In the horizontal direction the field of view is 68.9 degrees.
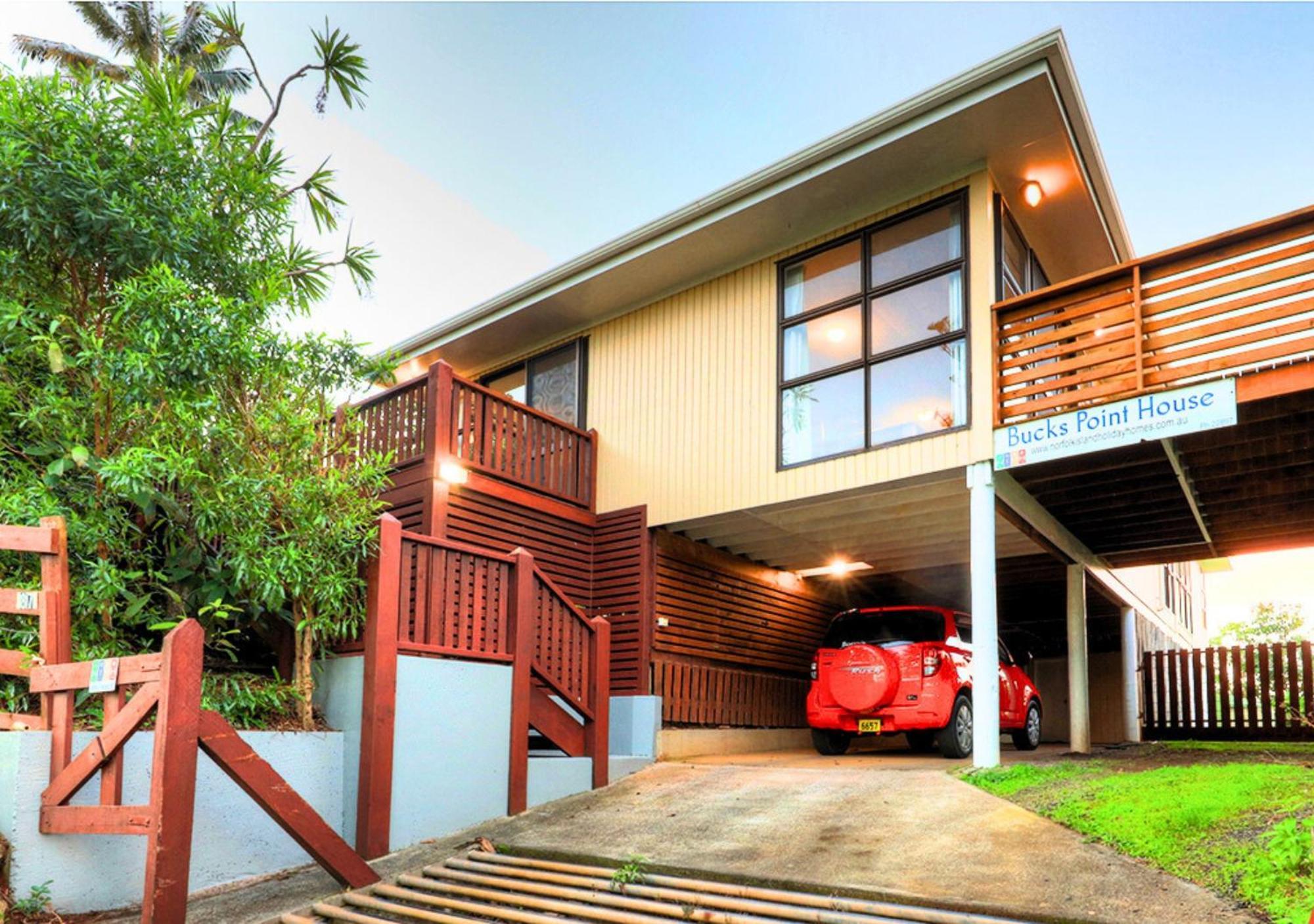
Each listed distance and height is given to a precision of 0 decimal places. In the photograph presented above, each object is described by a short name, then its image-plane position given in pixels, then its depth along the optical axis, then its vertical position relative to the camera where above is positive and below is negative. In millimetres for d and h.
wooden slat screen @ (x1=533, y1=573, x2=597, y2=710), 8094 -382
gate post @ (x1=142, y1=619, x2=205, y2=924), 4629 -913
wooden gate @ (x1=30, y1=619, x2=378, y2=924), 4691 -904
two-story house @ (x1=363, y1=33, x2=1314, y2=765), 7895 +1954
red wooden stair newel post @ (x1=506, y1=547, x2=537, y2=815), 7484 -538
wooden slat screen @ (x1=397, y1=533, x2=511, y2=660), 7070 -22
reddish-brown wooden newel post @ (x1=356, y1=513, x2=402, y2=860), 6465 -703
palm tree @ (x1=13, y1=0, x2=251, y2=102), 18688 +11008
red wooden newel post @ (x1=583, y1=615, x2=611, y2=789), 8391 -907
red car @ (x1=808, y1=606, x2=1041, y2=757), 9484 -717
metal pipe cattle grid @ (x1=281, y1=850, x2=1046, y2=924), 4695 -1631
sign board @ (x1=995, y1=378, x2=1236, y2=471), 7277 +1476
